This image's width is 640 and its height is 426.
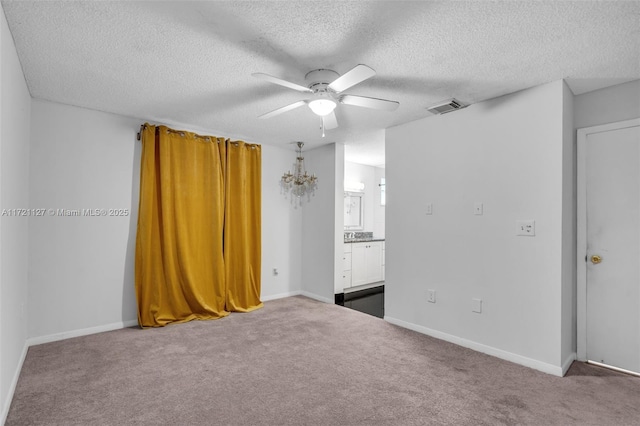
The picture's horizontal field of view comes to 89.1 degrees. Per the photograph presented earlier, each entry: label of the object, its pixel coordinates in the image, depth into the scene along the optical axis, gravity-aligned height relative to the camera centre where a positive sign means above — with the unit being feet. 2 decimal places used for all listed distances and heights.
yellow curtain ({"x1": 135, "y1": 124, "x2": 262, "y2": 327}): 11.73 -0.43
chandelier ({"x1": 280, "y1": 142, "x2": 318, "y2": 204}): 16.26 +1.84
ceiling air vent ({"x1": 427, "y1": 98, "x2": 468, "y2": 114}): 9.67 +3.50
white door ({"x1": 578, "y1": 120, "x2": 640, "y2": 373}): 8.33 -0.53
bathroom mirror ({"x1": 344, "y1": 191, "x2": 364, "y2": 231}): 20.65 +0.51
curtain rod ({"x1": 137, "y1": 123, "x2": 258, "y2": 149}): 11.88 +3.30
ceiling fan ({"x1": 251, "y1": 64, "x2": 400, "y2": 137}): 7.40 +2.94
